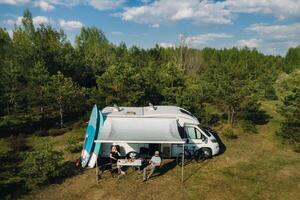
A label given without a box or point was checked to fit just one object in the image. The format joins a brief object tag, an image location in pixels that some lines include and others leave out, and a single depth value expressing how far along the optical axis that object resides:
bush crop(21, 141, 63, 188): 10.62
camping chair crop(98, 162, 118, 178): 11.69
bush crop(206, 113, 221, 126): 18.88
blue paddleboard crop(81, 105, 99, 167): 12.01
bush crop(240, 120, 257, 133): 17.92
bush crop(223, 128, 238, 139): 16.57
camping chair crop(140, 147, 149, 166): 12.64
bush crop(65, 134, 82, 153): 14.14
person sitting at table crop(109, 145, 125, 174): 11.82
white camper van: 11.13
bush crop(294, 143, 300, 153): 14.89
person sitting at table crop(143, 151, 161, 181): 11.30
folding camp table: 11.42
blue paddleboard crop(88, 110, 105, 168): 11.91
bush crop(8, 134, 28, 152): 14.80
